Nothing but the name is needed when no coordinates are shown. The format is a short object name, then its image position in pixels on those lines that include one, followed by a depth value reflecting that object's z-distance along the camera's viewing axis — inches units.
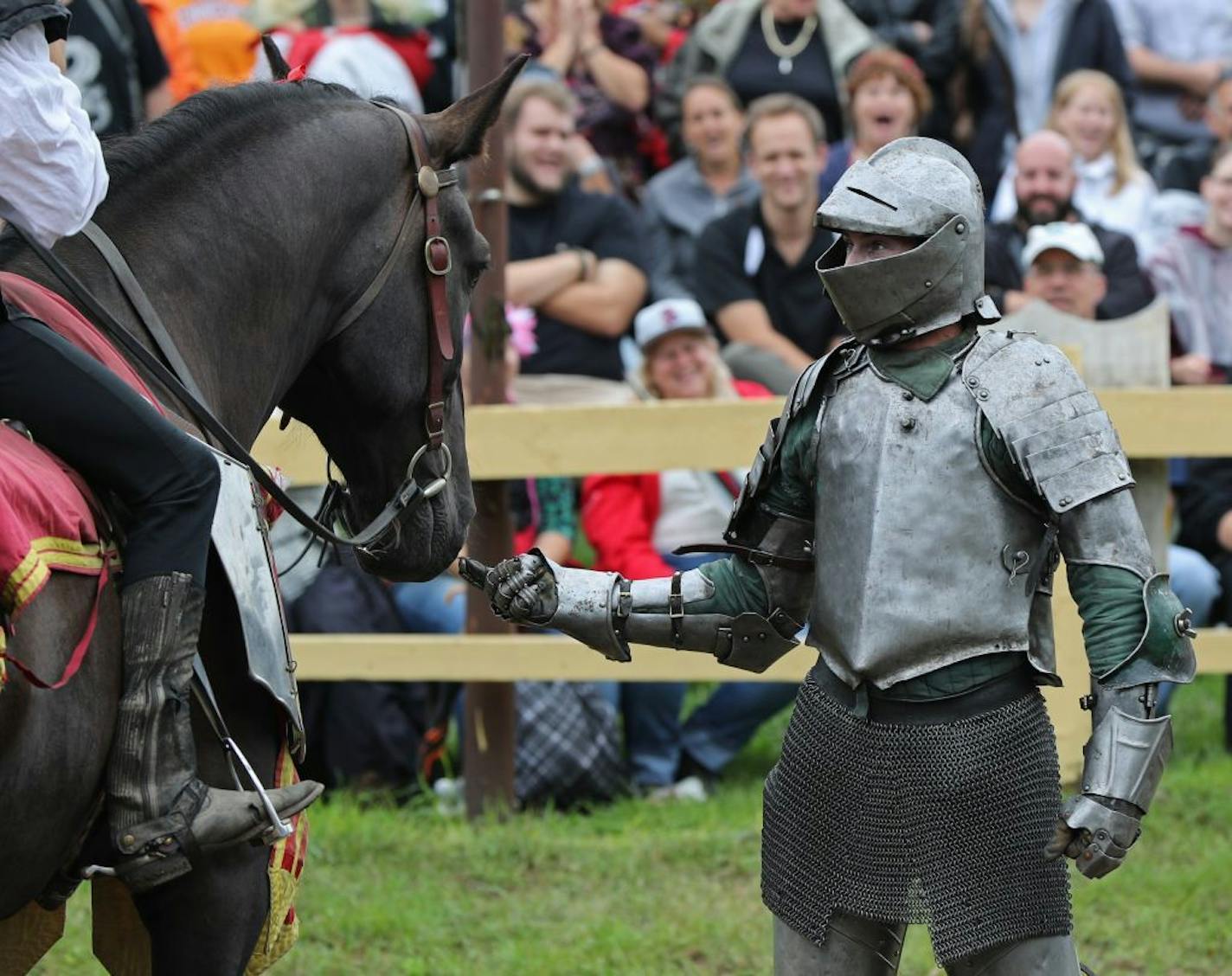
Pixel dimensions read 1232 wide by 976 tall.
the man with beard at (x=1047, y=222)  602.2
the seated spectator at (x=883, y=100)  645.3
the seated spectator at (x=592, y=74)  743.7
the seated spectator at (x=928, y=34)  758.5
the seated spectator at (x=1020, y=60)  748.0
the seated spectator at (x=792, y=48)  733.9
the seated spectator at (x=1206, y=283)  621.3
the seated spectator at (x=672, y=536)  538.9
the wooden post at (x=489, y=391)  505.7
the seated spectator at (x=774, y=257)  609.9
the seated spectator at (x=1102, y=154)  683.4
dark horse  269.3
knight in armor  265.0
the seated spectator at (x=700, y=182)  675.4
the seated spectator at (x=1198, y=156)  716.0
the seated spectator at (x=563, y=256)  595.8
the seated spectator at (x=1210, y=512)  570.3
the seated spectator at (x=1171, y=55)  805.9
